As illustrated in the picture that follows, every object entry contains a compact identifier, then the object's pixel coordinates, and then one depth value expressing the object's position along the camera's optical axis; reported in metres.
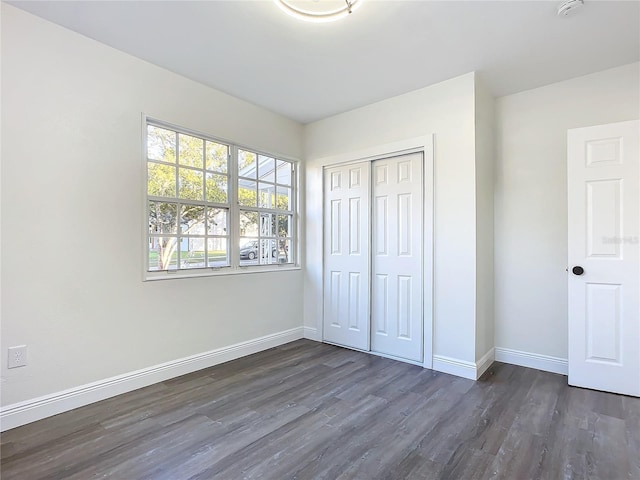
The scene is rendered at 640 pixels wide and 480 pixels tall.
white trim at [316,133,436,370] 3.11
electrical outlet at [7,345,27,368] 2.09
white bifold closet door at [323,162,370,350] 3.63
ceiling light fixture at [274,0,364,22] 1.95
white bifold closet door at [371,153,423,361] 3.26
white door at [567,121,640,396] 2.53
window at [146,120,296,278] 2.85
